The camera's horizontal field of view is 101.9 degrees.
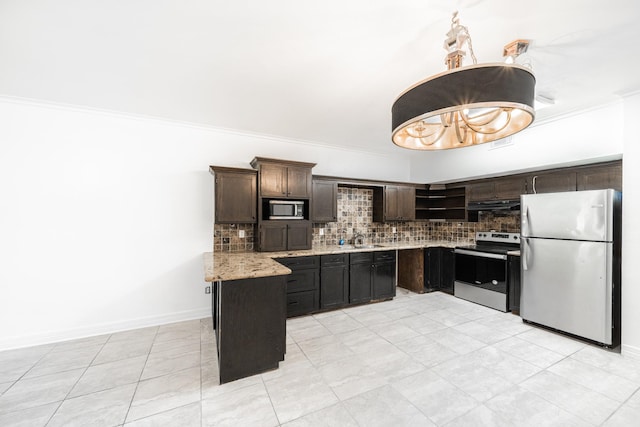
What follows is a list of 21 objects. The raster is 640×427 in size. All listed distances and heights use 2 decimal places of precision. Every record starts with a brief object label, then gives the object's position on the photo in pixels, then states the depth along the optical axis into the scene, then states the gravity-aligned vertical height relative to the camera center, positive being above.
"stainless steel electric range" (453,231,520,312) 3.88 -0.88
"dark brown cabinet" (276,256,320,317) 3.66 -1.03
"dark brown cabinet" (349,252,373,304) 4.11 -1.01
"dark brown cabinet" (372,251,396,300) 4.31 -1.02
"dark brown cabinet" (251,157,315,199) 3.74 +0.53
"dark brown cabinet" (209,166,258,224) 3.54 +0.26
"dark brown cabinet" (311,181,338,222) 4.29 +0.21
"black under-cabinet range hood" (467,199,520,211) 3.94 +0.14
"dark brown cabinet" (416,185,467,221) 5.04 +0.23
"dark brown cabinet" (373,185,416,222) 4.95 +0.21
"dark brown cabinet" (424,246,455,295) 4.75 -1.02
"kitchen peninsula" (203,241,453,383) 2.26 -0.94
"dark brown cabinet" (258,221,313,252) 3.76 -0.33
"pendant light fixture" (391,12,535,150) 1.21 +0.61
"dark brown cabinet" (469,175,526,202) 3.94 +0.41
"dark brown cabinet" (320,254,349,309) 3.89 -1.02
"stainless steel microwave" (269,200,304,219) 3.83 +0.07
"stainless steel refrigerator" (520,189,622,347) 2.79 -0.56
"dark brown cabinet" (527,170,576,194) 3.37 +0.45
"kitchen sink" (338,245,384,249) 4.46 -0.58
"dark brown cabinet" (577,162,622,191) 3.01 +0.45
